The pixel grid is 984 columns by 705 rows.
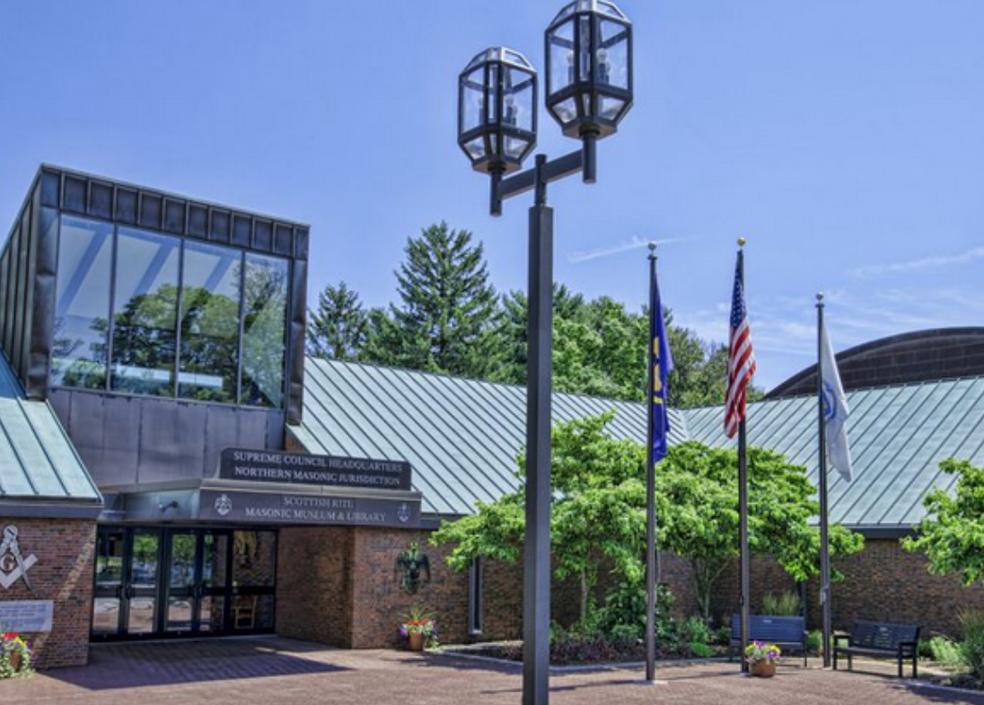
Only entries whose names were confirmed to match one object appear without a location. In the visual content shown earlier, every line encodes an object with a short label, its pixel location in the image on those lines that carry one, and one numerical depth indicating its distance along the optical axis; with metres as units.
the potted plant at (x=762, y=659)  18.55
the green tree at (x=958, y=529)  17.38
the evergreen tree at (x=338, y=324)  68.88
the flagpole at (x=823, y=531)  20.25
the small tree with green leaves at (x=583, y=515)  19.19
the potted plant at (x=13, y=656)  16.70
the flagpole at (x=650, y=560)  17.45
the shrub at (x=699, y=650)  21.53
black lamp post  6.89
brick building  19.30
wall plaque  17.16
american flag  18.19
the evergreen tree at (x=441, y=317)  58.44
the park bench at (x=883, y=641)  19.23
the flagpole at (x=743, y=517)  18.36
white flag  20.09
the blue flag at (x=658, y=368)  17.94
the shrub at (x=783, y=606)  24.42
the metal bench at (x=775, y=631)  20.95
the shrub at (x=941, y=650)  20.61
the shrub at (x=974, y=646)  18.30
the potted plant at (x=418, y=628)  21.50
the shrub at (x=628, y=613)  21.95
